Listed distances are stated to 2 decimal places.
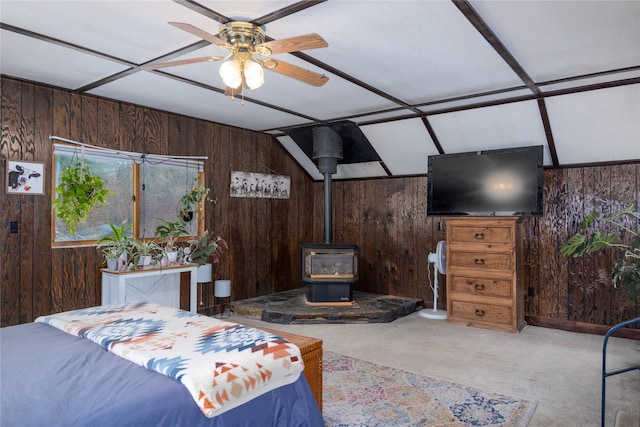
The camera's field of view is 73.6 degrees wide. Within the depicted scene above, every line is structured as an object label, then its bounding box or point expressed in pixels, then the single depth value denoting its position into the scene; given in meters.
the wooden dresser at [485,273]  4.28
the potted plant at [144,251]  3.99
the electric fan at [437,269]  4.81
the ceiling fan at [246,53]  2.24
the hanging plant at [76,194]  3.63
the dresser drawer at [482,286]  4.32
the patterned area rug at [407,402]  2.46
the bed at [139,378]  1.33
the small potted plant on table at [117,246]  3.88
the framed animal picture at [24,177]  3.42
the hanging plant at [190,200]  4.64
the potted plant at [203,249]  4.52
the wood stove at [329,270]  4.97
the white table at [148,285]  3.75
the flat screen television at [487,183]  4.29
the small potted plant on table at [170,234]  4.28
